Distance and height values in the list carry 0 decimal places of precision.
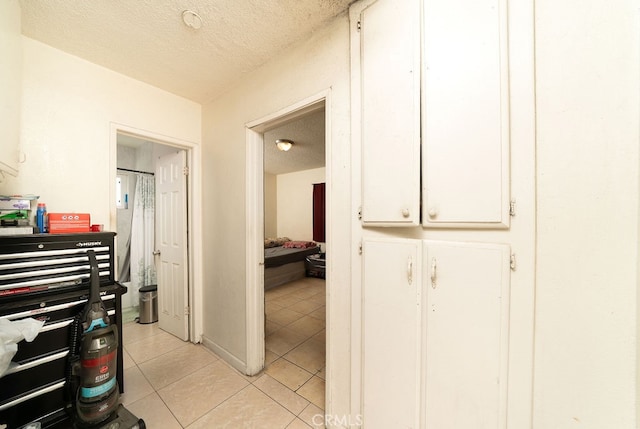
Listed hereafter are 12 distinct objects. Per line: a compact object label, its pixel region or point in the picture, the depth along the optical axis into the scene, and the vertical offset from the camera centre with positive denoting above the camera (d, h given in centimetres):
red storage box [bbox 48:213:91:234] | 145 -6
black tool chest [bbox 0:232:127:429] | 119 -54
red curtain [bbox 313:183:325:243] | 562 -7
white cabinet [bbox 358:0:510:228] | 91 +46
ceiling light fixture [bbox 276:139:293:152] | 367 +112
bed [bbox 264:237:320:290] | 434 -97
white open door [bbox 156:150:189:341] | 243 -35
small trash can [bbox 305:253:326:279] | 499 -123
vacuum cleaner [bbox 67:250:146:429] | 123 -89
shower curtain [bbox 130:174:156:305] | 330 -38
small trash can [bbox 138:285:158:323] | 285 -118
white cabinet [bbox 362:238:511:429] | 93 -58
